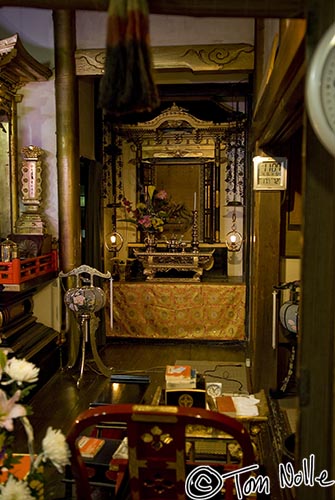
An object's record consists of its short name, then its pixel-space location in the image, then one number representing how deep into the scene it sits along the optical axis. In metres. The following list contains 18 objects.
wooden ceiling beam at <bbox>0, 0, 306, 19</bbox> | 1.53
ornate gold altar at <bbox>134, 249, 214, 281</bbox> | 5.98
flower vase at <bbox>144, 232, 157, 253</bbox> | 6.13
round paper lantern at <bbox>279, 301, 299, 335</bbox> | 3.39
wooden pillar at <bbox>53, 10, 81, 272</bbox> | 4.68
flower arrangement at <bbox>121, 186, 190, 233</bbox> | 6.22
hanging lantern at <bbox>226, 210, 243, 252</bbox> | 6.43
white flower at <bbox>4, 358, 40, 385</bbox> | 1.28
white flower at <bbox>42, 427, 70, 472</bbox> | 1.18
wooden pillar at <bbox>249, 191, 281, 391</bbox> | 3.80
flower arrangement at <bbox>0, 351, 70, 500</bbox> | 1.18
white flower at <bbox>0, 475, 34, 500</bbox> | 1.15
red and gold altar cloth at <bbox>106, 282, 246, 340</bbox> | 5.67
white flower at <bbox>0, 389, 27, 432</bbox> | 1.21
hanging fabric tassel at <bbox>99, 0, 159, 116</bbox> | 1.51
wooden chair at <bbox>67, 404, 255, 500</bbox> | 1.44
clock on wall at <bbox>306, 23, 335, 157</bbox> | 1.30
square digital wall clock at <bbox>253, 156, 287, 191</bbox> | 3.73
